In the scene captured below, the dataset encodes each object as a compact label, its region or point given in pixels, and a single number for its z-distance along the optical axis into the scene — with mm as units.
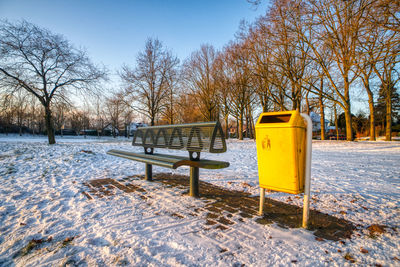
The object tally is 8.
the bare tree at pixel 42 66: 10912
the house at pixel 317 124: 54572
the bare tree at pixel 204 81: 22281
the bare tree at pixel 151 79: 18172
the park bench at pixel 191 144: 3252
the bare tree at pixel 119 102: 18033
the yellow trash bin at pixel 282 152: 2318
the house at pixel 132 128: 67406
